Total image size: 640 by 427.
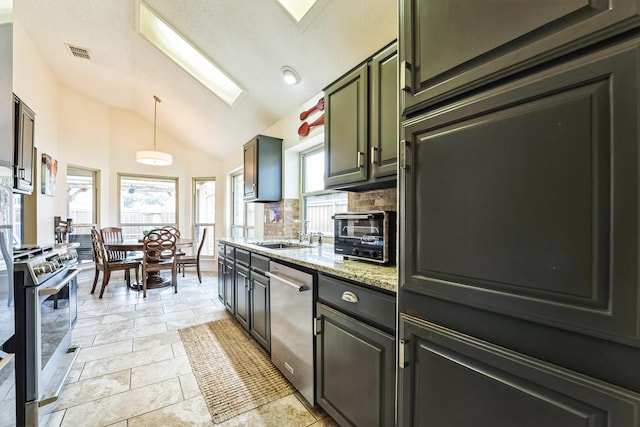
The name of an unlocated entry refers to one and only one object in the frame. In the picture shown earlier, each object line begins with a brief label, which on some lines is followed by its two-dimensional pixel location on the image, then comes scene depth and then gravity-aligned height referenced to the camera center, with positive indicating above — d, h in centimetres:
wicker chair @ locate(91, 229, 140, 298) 402 -79
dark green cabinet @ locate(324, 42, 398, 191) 155 +55
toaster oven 150 -14
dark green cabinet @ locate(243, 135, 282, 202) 342 +57
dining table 392 -54
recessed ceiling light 264 +137
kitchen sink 296 -36
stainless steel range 142 -71
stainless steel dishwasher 166 -76
